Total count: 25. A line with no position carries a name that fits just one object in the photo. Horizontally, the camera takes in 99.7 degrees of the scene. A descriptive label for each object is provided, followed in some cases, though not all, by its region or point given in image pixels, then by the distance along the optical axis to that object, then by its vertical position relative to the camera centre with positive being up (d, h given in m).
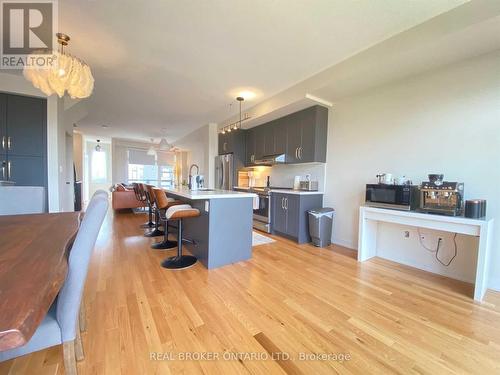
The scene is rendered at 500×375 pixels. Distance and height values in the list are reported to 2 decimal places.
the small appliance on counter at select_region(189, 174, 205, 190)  3.29 -0.09
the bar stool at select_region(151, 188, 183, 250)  2.57 -0.40
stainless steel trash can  3.42 -0.76
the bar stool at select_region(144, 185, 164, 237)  3.36 -1.03
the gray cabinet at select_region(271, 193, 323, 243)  3.54 -0.61
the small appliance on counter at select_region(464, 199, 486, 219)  2.02 -0.25
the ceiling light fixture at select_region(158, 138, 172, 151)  6.16 +0.87
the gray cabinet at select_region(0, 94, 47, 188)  3.22 +0.50
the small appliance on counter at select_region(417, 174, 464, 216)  2.15 -0.15
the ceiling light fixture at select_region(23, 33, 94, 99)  1.79 +0.84
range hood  4.05 +0.38
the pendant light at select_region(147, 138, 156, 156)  6.81 +0.80
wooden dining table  0.52 -0.37
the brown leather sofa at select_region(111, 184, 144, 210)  5.76 -0.68
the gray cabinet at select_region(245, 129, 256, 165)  5.11 +0.76
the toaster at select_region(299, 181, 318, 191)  3.94 -0.12
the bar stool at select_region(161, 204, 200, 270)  2.36 -0.80
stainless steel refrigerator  5.29 +0.13
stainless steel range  4.13 -0.72
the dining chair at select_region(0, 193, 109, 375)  0.87 -0.54
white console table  1.93 -0.46
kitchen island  2.46 -0.63
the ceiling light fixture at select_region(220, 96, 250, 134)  3.99 +1.33
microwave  2.49 -0.19
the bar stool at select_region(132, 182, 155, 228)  4.13 -0.43
